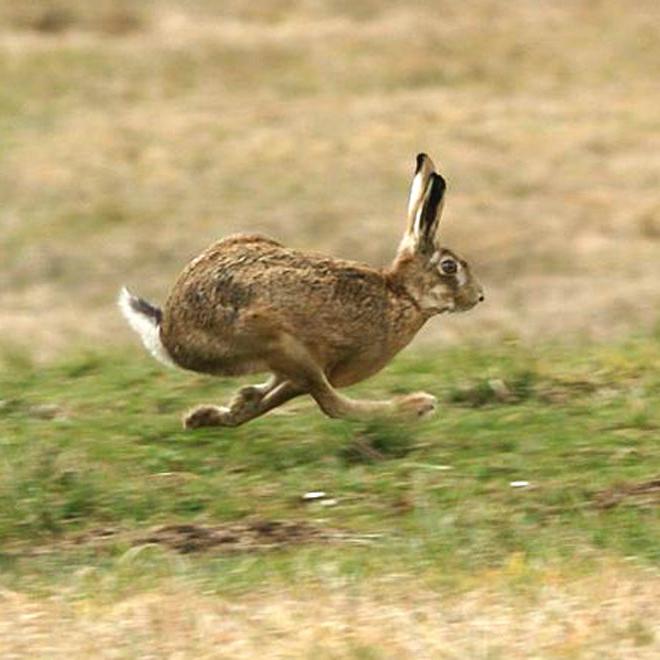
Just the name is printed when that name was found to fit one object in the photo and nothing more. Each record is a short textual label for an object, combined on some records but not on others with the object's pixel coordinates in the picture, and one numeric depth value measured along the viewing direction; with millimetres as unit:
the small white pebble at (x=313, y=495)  15392
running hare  16437
